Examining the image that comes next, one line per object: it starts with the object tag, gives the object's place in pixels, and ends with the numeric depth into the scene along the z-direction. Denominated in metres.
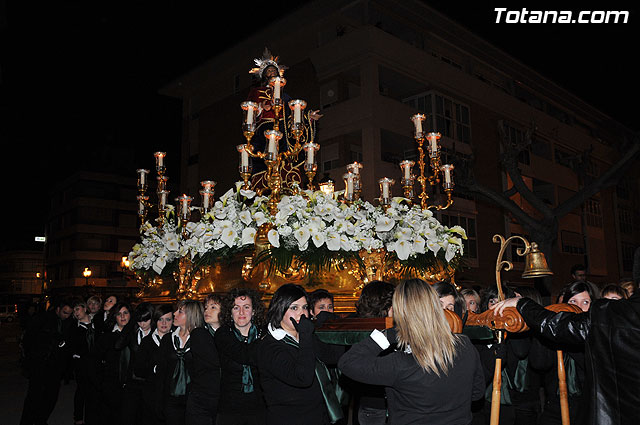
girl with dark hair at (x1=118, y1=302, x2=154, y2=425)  6.13
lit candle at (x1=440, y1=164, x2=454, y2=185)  6.95
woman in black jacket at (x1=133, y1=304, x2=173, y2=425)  5.74
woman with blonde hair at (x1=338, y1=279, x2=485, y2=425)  2.83
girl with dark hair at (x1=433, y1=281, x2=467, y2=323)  4.23
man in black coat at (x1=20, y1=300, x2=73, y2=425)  8.15
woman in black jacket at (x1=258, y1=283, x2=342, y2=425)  3.68
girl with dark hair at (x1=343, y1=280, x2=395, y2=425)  4.36
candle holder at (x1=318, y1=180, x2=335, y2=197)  7.81
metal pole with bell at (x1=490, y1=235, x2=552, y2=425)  3.24
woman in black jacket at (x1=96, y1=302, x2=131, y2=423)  6.68
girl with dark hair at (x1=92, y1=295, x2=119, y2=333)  8.49
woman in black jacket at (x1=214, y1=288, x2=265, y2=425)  4.55
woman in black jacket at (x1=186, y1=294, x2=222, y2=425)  4.74
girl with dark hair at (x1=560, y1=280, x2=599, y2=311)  4.96
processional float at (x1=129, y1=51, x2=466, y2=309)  5.34
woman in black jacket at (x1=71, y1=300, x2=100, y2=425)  7.46
